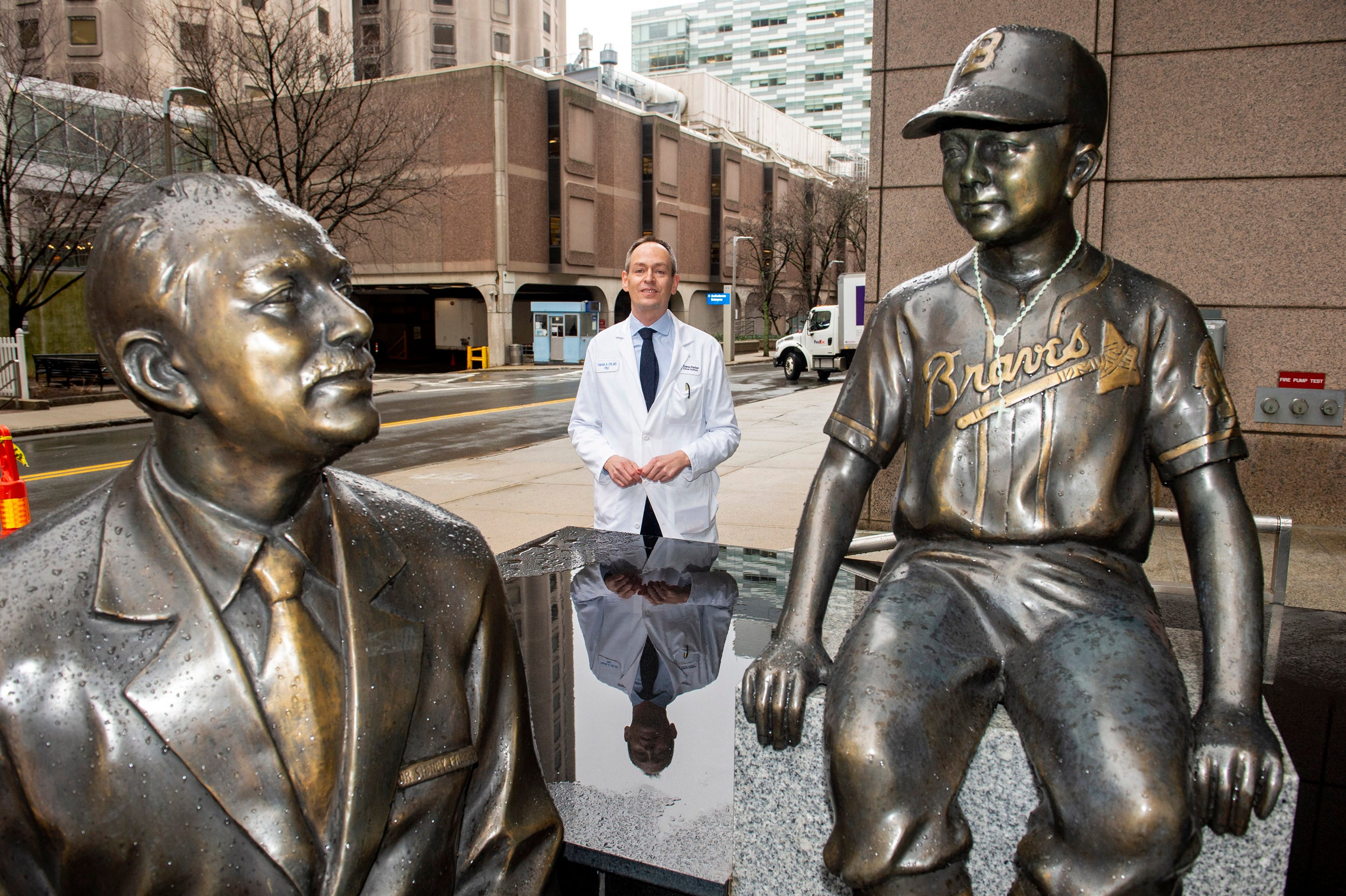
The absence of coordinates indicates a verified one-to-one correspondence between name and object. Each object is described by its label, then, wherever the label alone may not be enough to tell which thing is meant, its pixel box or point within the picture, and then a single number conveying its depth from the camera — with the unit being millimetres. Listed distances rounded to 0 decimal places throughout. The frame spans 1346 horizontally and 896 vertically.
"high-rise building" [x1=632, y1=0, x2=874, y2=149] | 102438
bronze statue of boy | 1574
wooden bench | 20250
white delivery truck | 24922
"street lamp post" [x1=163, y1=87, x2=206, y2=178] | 15516
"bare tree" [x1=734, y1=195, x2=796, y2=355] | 45844
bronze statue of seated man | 961
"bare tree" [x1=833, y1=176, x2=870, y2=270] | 45938
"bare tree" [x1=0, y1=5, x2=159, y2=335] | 18000
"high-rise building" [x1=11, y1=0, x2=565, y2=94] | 22500
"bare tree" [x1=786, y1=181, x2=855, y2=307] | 46406
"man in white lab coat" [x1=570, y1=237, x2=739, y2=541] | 4312
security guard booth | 34625
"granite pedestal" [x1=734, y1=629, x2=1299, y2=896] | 1783
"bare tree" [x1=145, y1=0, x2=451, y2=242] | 19750
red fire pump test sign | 6121
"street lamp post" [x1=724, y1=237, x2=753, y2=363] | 36719
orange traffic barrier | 5926
